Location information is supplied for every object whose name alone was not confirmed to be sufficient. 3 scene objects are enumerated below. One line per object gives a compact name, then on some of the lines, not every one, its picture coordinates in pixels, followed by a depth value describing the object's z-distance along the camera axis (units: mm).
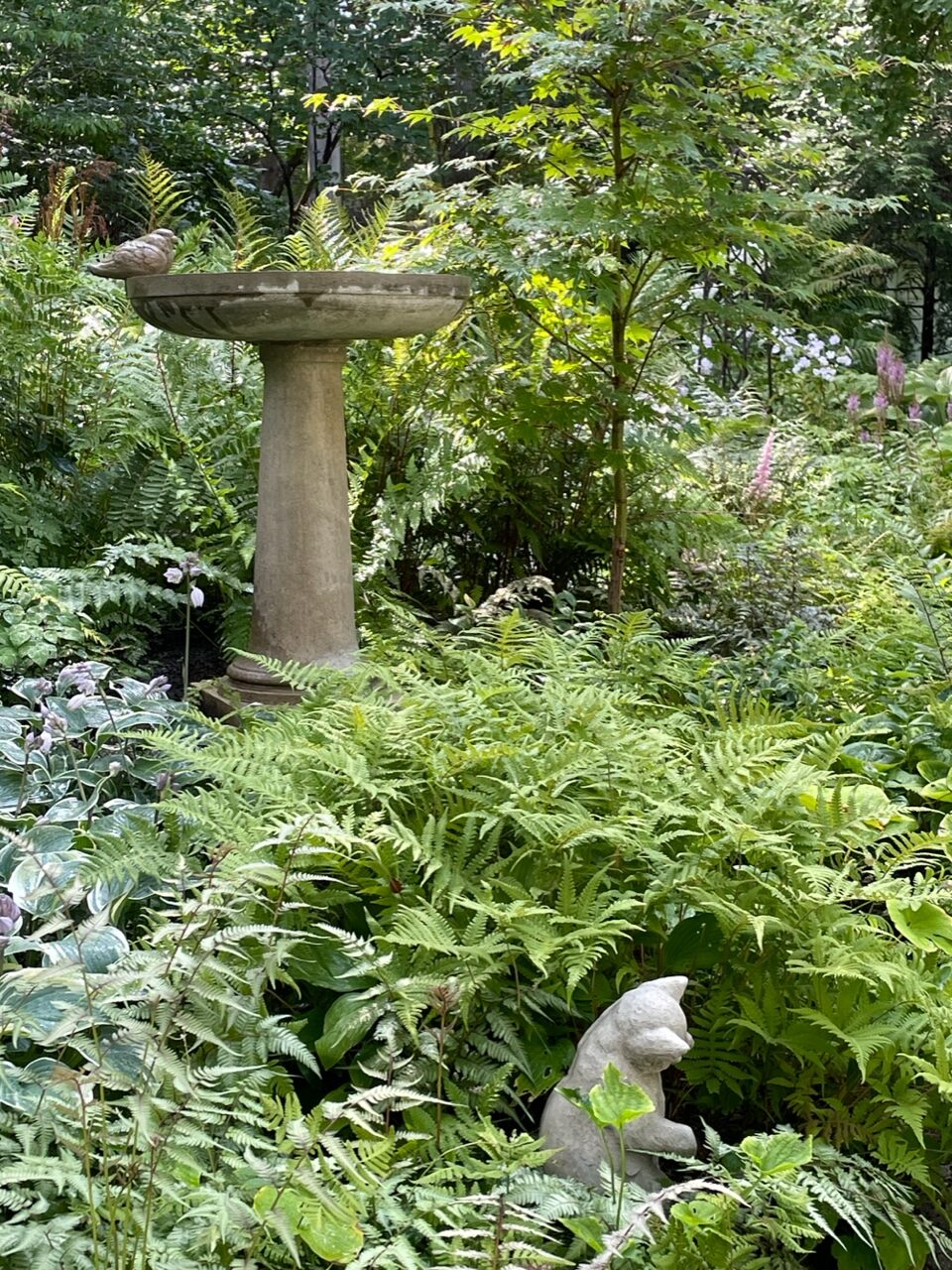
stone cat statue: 1803
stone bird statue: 3695
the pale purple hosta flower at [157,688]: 3033
